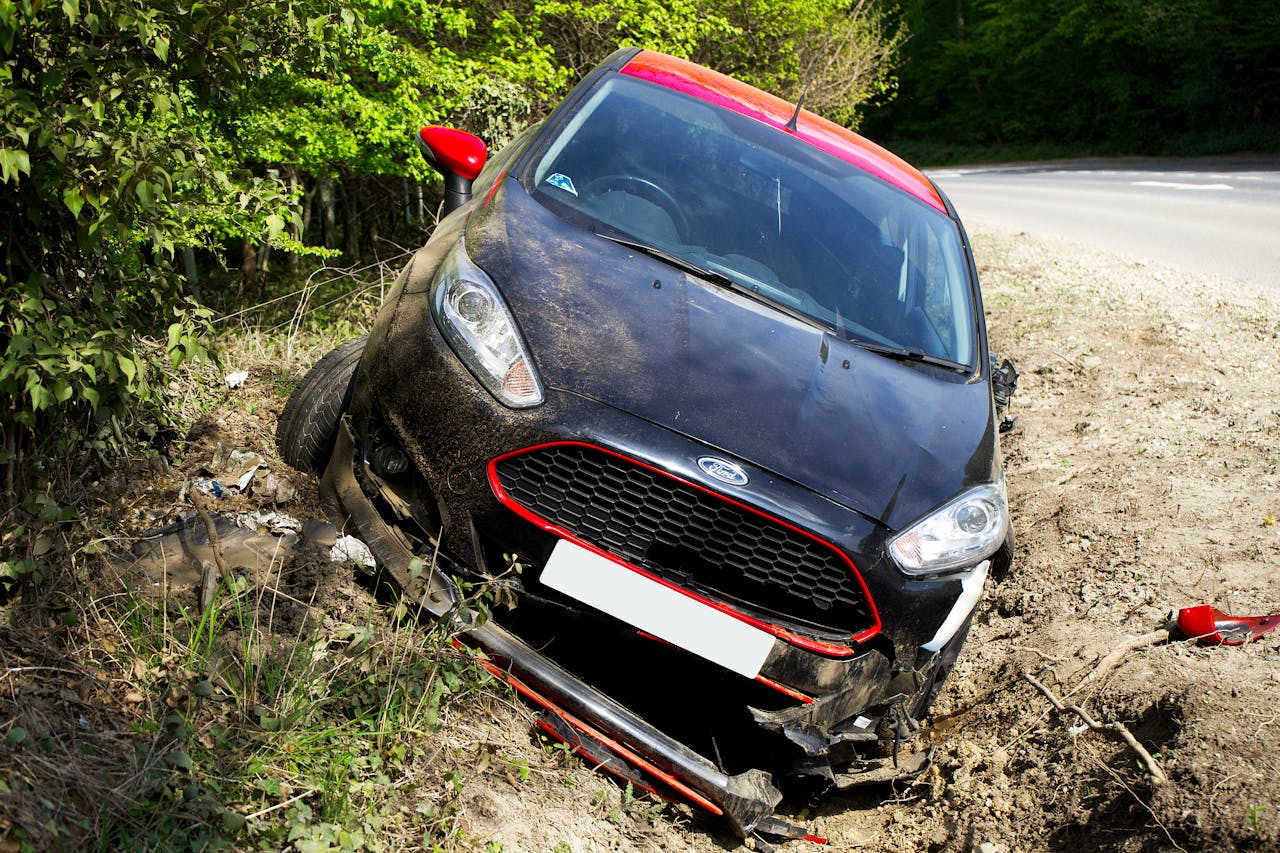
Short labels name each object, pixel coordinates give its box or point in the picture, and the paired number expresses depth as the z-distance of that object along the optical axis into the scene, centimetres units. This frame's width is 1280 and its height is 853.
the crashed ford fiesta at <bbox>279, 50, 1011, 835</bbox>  278
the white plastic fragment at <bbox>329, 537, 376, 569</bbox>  308
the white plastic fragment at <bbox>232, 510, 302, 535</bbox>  338
